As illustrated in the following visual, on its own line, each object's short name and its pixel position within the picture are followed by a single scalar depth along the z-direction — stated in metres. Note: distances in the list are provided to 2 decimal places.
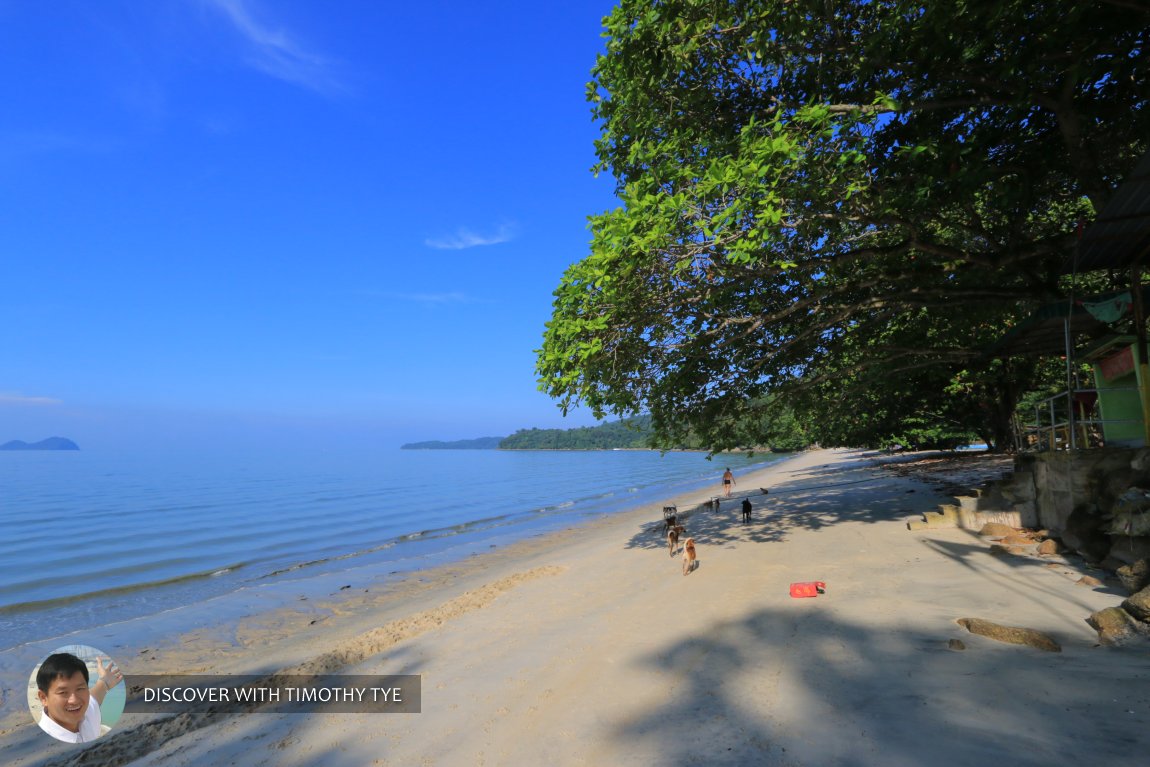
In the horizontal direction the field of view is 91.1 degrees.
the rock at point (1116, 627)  5.07
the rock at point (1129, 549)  6.46
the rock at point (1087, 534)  7.65
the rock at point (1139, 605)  5.09
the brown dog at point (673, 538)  12.82
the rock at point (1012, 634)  5.18
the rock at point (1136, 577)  5.93
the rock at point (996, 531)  10.33
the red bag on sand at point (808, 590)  7.99
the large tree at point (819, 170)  8.41
